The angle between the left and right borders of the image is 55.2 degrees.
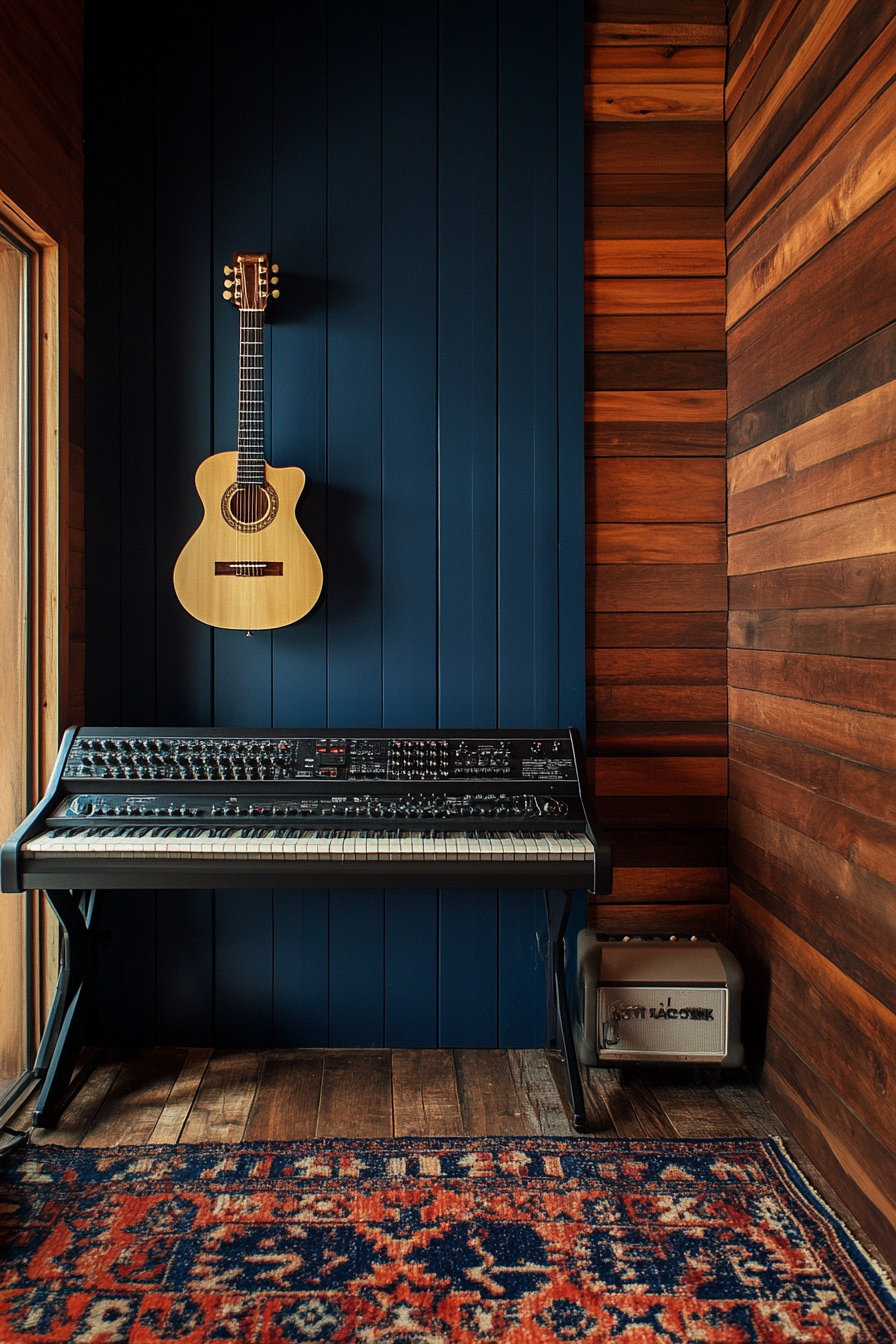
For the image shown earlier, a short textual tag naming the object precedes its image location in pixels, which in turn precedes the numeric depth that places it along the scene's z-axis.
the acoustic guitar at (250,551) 2.33
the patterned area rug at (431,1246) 1.50
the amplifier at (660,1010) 2.19
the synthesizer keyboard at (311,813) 1.96
